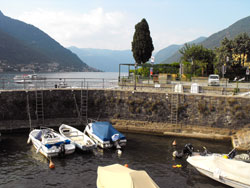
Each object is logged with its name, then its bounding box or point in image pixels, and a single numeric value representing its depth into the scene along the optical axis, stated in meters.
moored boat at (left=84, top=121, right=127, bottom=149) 20.11
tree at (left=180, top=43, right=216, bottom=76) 50.53
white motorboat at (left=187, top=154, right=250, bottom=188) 13.56
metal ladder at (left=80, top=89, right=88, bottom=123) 28.50
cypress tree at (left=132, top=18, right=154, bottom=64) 40.66
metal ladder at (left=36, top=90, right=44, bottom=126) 27.32
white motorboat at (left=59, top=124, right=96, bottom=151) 19.03
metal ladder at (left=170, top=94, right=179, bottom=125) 26.21
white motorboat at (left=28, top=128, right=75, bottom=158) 17.94
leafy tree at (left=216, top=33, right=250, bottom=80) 45.38
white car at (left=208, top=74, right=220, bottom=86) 33.52
